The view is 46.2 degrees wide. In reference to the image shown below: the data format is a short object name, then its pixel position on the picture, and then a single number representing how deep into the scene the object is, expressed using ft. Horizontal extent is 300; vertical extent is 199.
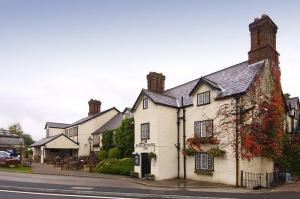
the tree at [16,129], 331.12
